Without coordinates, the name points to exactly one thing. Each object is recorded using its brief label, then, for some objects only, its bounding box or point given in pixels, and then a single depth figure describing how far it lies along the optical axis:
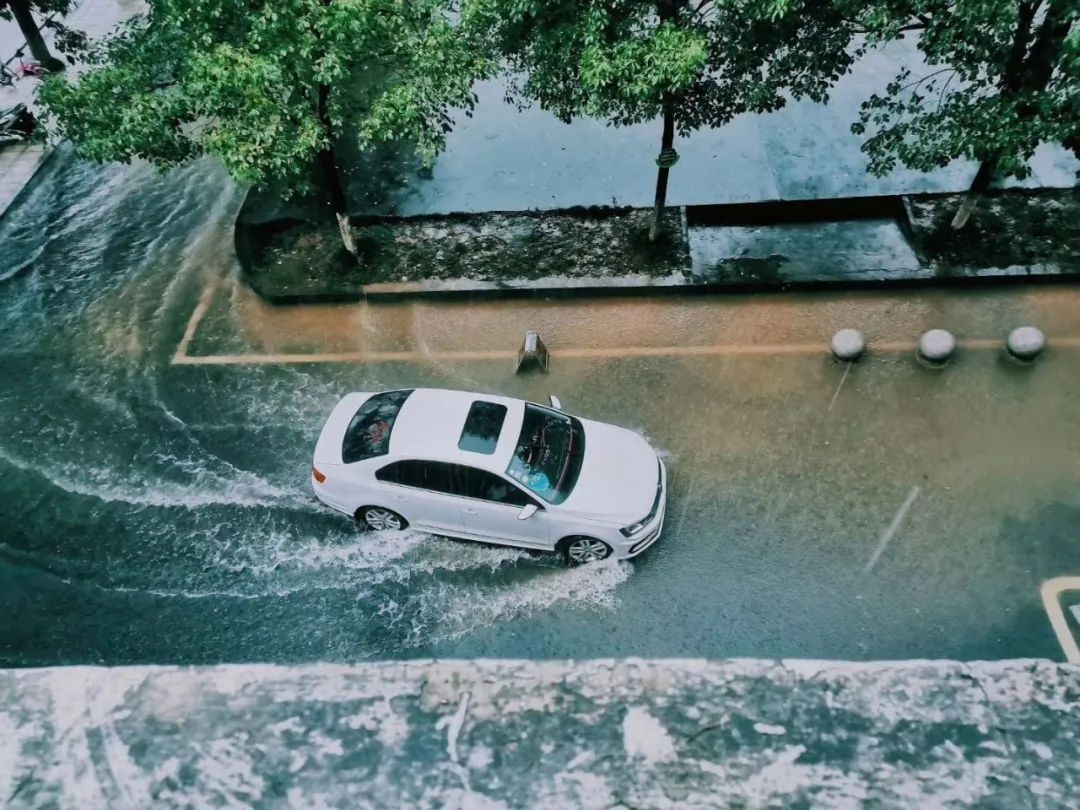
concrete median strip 10.62
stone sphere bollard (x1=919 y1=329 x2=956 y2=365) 10.17
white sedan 8.38
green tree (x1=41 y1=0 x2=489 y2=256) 8.92
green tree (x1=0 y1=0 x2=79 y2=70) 13.87
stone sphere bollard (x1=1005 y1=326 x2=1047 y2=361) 10.10
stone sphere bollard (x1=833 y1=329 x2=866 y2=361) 10.32
